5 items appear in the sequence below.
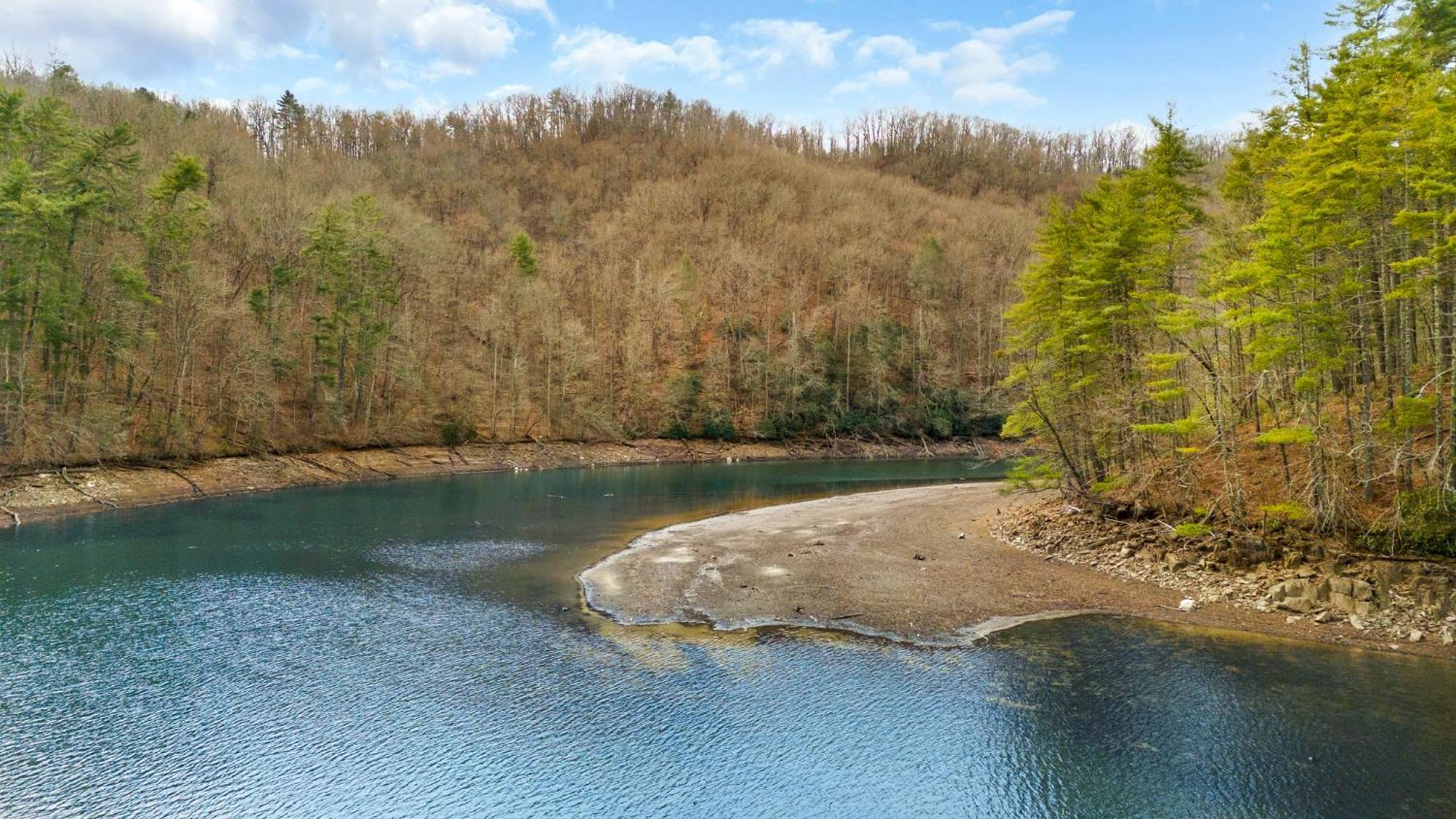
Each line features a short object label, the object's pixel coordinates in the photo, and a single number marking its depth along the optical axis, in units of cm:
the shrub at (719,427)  6988
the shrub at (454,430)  5691
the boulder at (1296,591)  1855
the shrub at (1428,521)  1692
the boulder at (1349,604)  1759
